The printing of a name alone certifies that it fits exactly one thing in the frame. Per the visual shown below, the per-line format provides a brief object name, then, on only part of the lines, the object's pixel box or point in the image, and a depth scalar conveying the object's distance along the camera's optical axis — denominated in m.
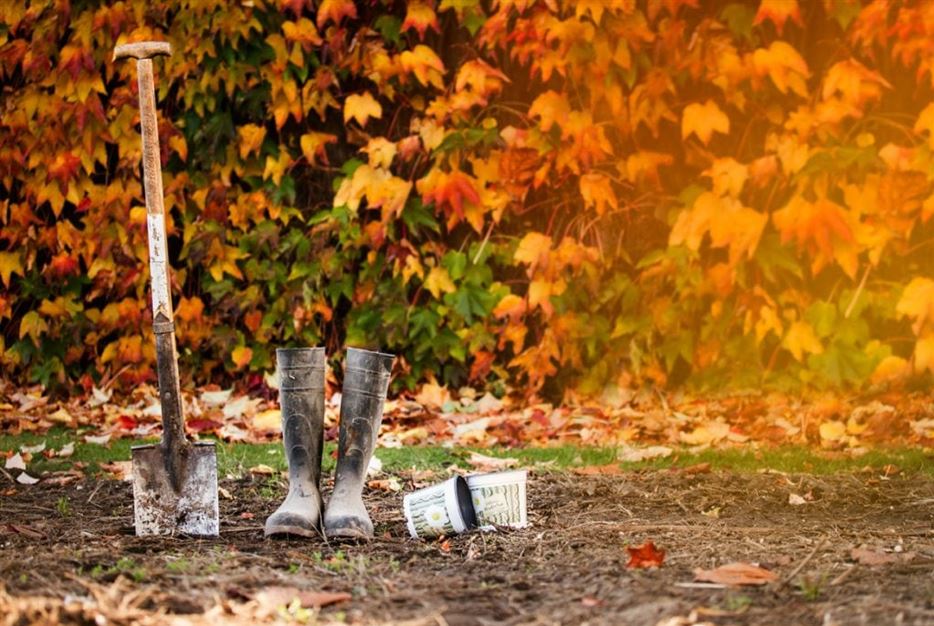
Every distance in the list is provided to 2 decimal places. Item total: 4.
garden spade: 5.41
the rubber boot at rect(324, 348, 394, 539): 5.50
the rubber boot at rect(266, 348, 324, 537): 5.55
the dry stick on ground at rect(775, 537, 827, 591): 4.03
